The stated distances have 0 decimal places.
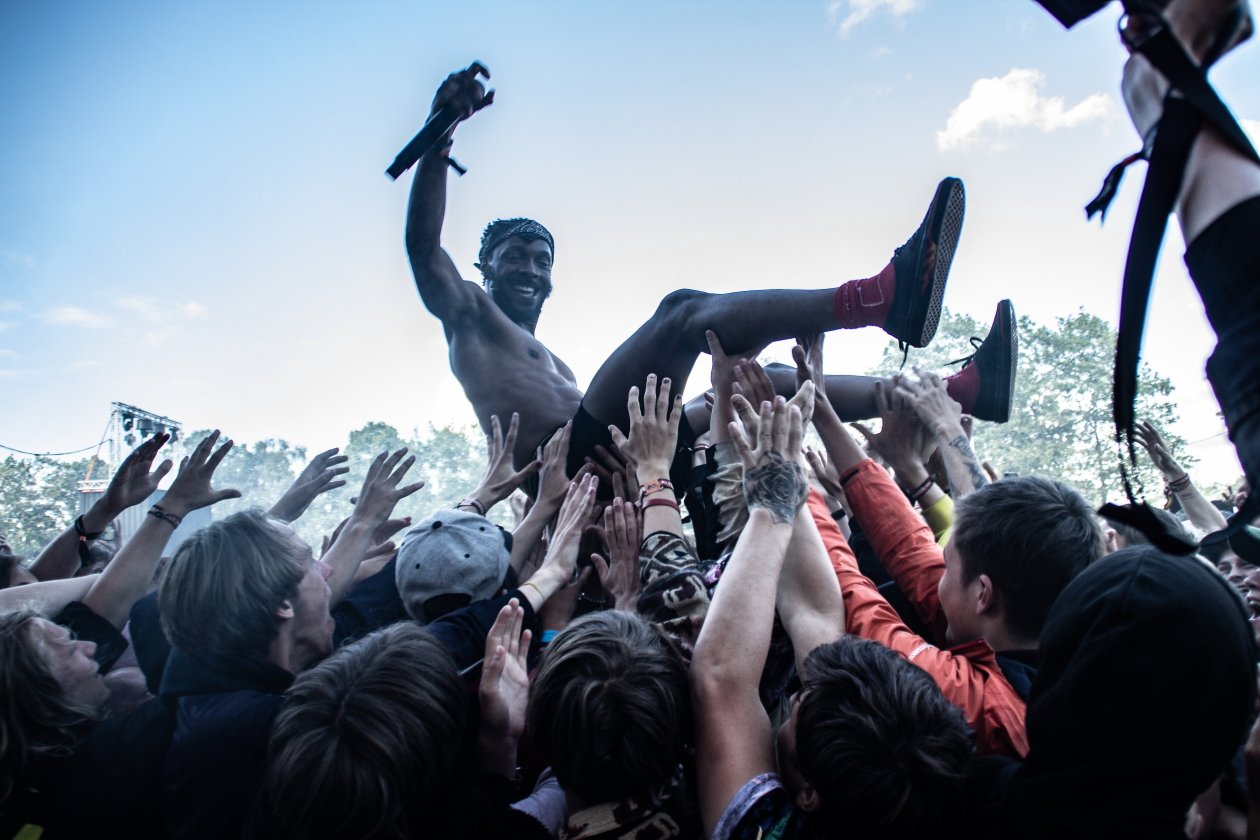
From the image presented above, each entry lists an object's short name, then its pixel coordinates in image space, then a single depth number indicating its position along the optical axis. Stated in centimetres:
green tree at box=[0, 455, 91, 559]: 3566
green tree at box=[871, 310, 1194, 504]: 3172
